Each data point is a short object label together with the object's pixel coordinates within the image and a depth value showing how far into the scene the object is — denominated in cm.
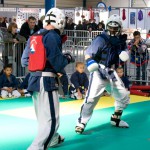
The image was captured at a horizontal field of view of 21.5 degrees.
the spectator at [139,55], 1156
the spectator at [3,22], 2320
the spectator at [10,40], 1096
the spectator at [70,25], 2438
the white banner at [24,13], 2531
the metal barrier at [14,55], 1116
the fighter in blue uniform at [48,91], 497
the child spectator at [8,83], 1016
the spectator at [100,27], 2335
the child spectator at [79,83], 1016
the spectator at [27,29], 1147
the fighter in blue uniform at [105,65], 655
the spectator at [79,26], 2447
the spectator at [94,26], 2422
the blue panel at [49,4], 1264
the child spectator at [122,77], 1028
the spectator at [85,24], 2453
